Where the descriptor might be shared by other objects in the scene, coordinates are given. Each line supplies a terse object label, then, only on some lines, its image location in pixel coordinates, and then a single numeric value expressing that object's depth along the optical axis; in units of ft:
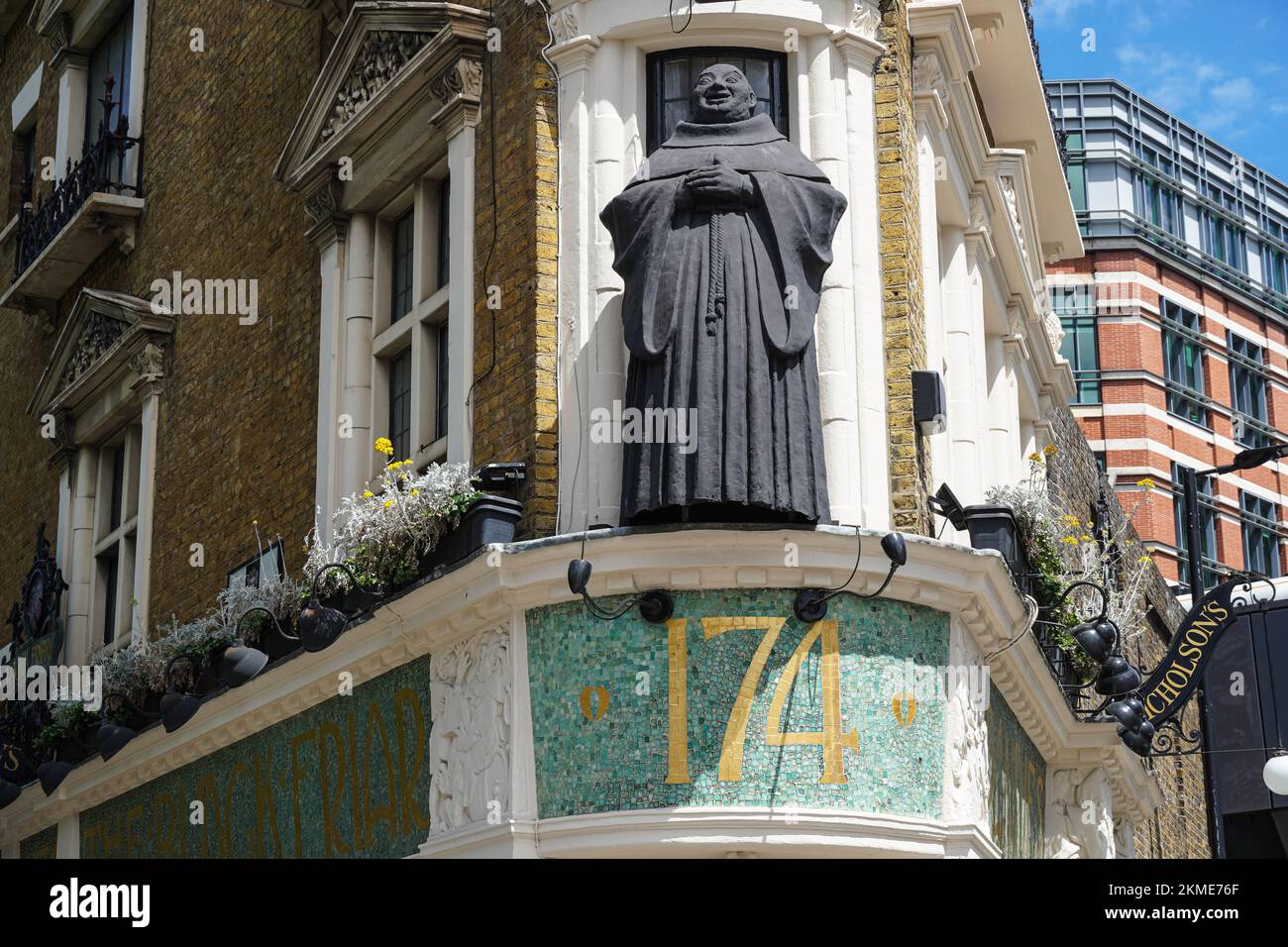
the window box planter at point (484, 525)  46.65
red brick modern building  182.91
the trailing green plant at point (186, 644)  56.54
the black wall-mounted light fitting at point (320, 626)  49.11
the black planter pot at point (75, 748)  63.21
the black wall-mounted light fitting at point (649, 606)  45.34
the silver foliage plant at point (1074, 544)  54.54
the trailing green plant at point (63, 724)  63.00
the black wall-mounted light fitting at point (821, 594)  45.06
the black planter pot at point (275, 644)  53.72
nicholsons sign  57.77
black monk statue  45.09
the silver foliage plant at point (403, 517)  48.32
